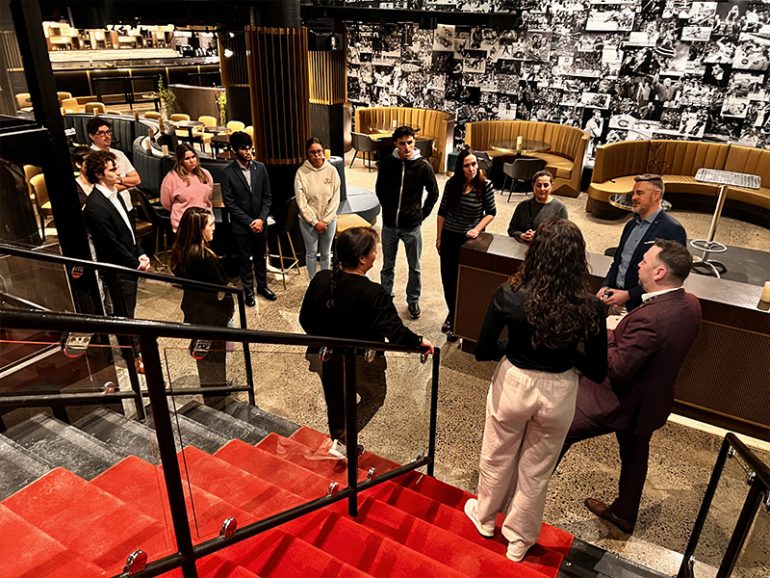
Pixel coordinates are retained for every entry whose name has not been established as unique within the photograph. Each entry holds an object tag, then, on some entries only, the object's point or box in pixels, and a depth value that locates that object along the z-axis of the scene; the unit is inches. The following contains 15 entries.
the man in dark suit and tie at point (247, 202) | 219.5
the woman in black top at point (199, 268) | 147.3
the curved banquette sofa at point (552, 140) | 405.1
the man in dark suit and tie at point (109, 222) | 161.2
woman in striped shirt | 192.2
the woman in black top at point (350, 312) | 111.1
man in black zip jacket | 206.5
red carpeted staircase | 70.6
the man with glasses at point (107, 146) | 220.4
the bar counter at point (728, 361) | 152.8
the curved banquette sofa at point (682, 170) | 356.2
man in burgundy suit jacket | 109.3
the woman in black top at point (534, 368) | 90.7
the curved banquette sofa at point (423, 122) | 459.2
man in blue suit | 150.4
